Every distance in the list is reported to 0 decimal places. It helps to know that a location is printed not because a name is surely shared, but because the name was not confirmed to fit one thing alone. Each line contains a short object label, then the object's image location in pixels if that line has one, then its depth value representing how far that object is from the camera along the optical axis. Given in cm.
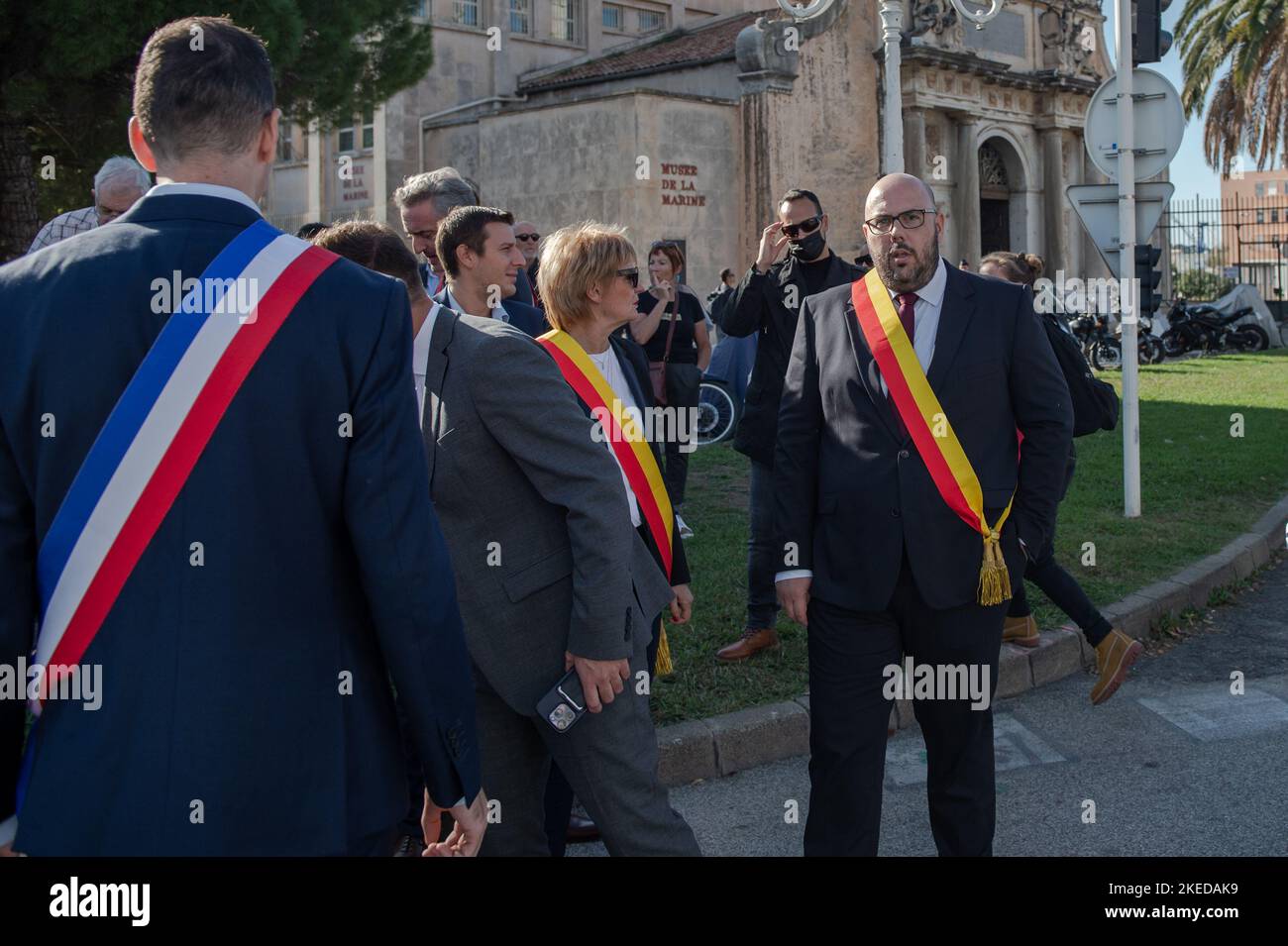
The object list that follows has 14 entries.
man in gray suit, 323
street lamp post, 1009
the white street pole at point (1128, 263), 1023
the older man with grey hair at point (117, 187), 581
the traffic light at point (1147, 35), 1061
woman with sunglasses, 388
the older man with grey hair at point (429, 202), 553
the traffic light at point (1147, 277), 1072
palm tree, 2994
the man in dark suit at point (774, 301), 590
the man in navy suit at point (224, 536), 215
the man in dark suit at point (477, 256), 429
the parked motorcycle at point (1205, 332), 2844
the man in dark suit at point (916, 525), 387
